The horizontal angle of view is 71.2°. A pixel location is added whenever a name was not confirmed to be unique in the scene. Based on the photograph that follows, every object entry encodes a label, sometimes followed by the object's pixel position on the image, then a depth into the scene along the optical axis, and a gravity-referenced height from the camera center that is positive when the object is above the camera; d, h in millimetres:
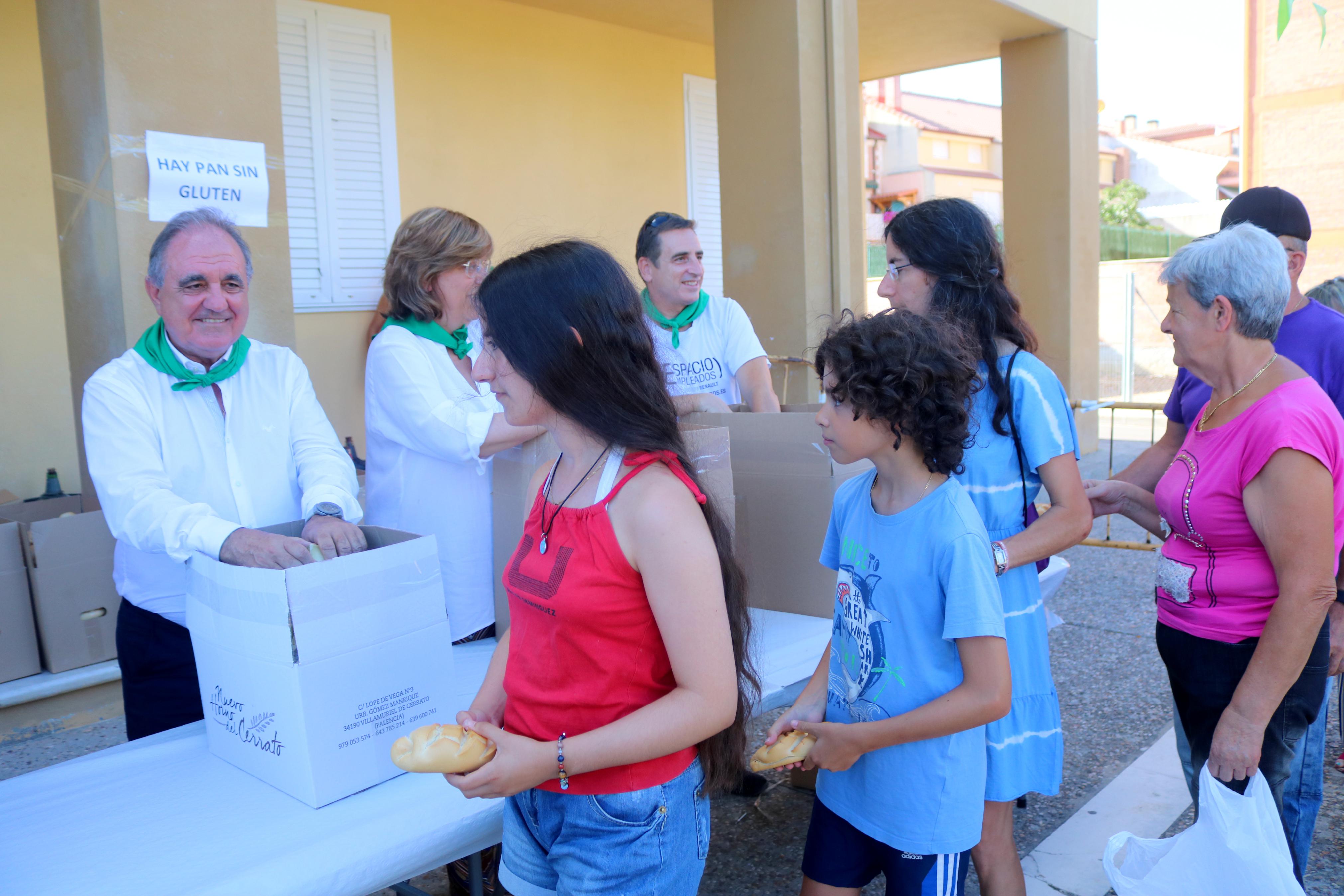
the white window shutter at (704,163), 7652 +1600
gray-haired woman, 1748 -360
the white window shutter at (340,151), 5516 +1327
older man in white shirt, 1959 -145
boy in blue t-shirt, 1559 -482
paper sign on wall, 3035 +665
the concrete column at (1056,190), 8555 +1420
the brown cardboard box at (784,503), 2299 -373
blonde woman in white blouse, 2287 -109
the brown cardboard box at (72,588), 3365 -754
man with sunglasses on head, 3357 +110
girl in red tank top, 1271 -346
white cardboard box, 1472 -479
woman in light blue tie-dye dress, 1828 -259
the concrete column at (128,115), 2963 +856
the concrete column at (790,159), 5785 +1226
